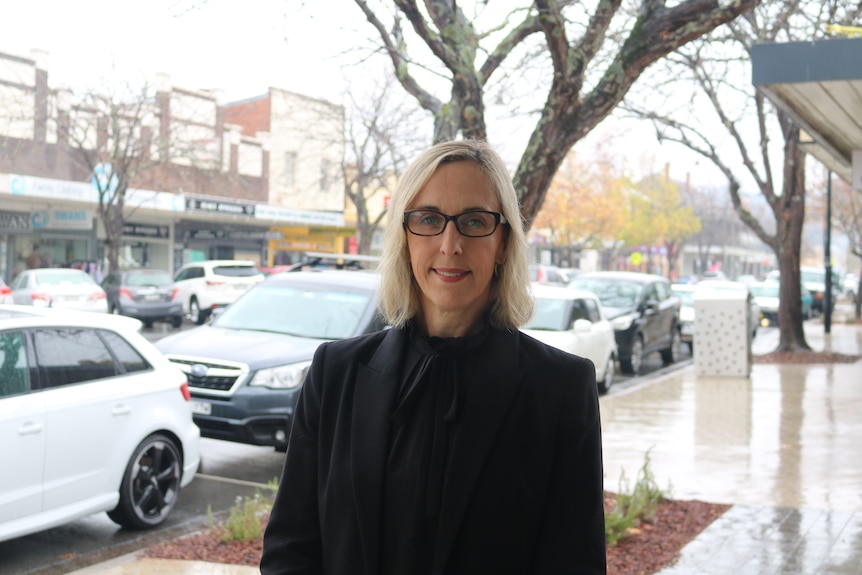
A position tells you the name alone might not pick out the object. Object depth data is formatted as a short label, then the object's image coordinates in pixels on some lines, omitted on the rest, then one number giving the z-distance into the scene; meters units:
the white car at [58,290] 23.05
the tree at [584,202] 49.84
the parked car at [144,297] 25.06
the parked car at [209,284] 27.48
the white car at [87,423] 5.84
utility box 16.78
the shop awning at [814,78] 8.14
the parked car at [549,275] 34.50
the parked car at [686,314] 22.22
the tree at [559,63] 6.37
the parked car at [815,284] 40.56
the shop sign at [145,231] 37.12
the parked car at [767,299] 32.50
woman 2.11
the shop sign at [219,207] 36.25
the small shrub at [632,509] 6.27
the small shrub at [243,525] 6.01
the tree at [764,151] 16.94
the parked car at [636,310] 17.16
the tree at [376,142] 29.83
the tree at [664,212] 61.38
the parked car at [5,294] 18.62
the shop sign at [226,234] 40.56
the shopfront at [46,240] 33.00
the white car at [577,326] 13.25
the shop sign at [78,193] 29.42
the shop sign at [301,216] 40.25
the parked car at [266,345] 8.23
